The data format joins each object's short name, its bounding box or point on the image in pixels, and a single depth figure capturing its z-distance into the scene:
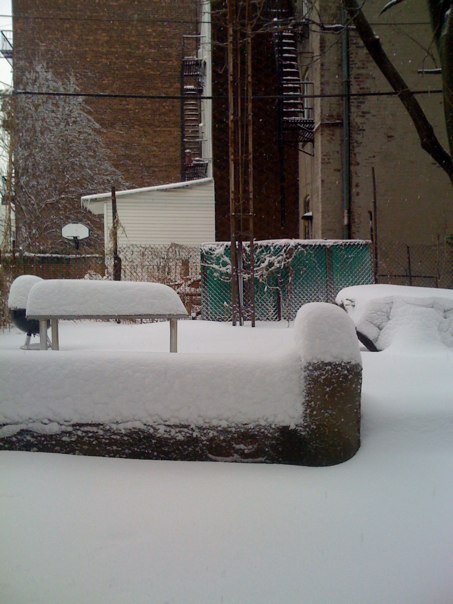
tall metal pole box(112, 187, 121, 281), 12.65
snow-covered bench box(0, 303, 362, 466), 3.22
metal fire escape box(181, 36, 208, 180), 24.50
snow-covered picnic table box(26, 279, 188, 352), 5.63
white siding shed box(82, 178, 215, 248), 18.34
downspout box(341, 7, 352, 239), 15.12
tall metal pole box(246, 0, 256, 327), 10.90
